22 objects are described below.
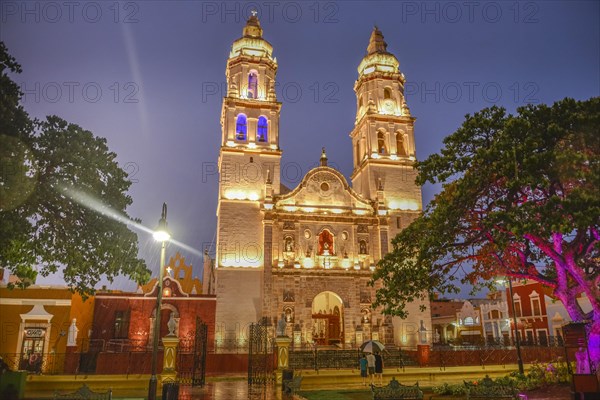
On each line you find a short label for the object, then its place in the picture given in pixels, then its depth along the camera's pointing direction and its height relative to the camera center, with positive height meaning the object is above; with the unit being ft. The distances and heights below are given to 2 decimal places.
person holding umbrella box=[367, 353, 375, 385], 61.16 -2.63
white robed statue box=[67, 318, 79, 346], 82.64 +1.14
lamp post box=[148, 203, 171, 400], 39.93 +8.11
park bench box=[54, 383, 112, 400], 31.26 -3.31
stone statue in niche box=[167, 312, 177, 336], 62.49 +1.97
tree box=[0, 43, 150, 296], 39.40 +11.71
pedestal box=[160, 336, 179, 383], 57.16 -1.87
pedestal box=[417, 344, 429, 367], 88.79 -2.21
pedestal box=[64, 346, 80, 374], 80.64 -3.22
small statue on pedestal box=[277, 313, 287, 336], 64.47 +1.76
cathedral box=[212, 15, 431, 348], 103.50 +27.10
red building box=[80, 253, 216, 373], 94.07 +5.11
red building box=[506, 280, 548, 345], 117.80 +7.12
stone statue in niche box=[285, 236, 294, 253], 108.31 +21.01
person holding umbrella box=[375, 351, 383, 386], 61.62 -3.11
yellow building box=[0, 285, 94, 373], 85.10 +3.33
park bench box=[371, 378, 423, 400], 36.01 -3.64
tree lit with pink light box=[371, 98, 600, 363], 40.60 +11.56
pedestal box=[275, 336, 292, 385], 61.41 -1.57
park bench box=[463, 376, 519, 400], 36.94 -3.65
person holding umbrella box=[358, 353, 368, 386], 63.21 -3.19
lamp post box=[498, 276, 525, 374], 61.09 -2.13
